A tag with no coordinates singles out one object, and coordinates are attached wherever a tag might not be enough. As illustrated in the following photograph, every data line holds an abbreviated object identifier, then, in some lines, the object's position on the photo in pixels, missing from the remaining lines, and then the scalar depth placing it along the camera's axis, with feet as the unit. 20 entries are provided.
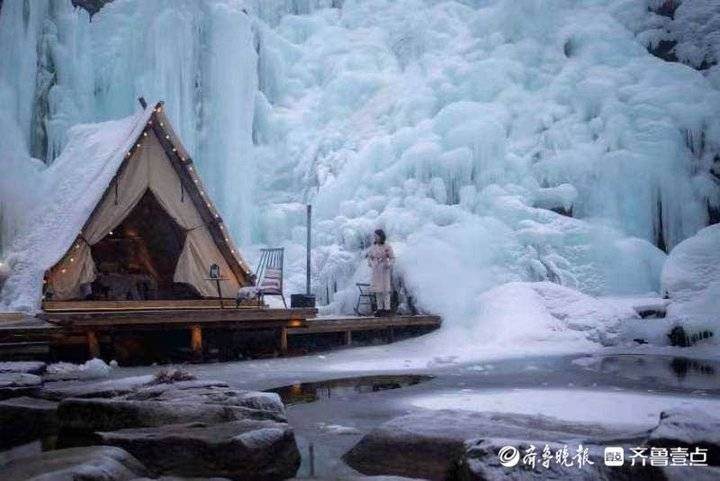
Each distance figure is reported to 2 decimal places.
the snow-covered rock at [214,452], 11.90
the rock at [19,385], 18.58
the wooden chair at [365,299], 41.91
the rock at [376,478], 10.66
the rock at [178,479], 11.04
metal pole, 41.14
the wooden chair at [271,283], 34.65
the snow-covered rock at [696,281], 35.10
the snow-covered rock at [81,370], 23.03
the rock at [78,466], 9.67
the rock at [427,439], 12.30
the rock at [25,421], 15.51
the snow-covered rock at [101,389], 16.14
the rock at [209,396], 15.06
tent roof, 32.48
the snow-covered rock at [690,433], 10.85
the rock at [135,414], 13.99
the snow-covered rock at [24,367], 21.14
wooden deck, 26.27
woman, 38.60
